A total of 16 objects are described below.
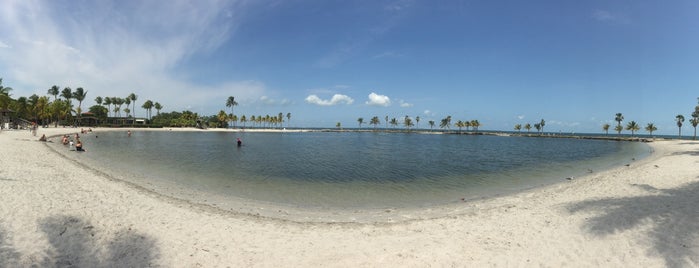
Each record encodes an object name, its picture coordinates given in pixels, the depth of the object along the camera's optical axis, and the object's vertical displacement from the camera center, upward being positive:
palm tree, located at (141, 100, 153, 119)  149.00 +12.53
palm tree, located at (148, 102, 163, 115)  155.05 +12.59
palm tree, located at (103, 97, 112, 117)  134.93 +13.46
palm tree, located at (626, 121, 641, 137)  138.75 +3.24
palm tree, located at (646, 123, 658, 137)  128.75 +2.44
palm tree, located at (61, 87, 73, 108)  119.99 +14.65
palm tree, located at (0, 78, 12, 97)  74.64 +9.90
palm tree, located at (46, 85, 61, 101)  120.31 +15.53
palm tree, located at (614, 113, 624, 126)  138.00 +7.12
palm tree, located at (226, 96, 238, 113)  183.25 +17.63
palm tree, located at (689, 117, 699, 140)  104.25 +4.14
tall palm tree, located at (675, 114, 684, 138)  112.44 +5.49
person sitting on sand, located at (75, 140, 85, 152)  34.39 -1.90
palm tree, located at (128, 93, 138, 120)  142.50 +15.78
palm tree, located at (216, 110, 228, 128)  162.95 +8.06
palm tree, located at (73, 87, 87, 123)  119.47 +13.93
